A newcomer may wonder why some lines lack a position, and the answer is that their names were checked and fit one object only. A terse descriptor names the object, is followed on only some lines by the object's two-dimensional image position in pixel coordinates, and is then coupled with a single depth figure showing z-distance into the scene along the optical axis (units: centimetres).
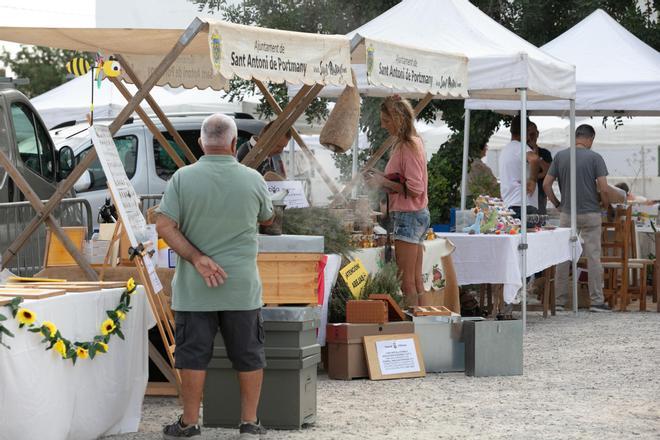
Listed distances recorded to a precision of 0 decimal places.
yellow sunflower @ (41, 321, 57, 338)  922
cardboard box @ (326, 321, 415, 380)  1404
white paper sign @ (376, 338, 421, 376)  1420
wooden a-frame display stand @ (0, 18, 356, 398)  1150
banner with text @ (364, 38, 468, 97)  1512
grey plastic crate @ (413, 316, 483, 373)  1468
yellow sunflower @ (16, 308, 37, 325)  889
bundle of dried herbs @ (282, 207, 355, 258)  1365
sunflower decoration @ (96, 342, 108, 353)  1014
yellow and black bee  1263
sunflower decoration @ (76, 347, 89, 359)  977
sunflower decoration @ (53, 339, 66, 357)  934
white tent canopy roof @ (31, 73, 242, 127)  3169
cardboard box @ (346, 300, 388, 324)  1422
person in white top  2127
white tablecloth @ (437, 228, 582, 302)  1804
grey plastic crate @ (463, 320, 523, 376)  1442
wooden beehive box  1215
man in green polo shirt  987
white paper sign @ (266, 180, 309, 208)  1465
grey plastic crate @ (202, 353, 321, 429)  1095
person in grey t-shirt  2237
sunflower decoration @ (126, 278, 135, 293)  1081
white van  2223
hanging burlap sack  1555
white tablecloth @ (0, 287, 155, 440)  878
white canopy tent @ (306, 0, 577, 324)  1805
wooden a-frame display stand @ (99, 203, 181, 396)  1131
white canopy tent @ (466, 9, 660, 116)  2288
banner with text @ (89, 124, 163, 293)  1141
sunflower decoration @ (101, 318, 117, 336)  1034
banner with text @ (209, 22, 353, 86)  1192
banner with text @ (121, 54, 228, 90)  1727
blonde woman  1579
